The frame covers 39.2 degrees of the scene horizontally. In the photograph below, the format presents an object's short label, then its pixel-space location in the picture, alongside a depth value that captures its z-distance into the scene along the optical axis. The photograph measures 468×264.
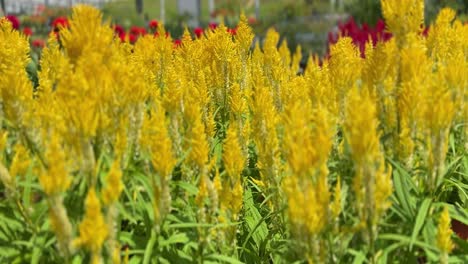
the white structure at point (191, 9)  27.27
